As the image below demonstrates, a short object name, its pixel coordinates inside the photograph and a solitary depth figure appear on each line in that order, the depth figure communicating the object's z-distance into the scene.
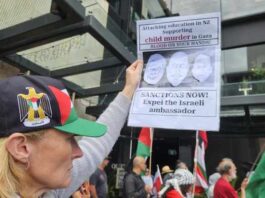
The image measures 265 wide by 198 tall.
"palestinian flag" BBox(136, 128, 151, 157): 6.22
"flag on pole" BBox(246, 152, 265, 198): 1.37
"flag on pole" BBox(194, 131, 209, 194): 6.00
